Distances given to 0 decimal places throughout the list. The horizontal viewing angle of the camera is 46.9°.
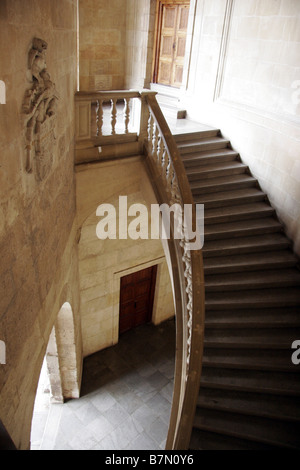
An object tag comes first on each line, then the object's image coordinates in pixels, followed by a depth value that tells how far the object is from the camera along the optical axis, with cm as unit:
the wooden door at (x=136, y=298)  927
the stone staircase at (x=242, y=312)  464
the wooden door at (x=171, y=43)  843
